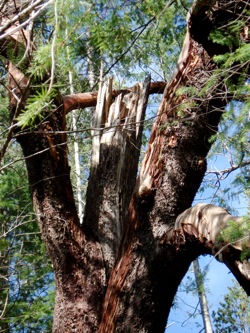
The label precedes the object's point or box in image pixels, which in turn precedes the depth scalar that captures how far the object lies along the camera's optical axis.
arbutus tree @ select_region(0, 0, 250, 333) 5.39
